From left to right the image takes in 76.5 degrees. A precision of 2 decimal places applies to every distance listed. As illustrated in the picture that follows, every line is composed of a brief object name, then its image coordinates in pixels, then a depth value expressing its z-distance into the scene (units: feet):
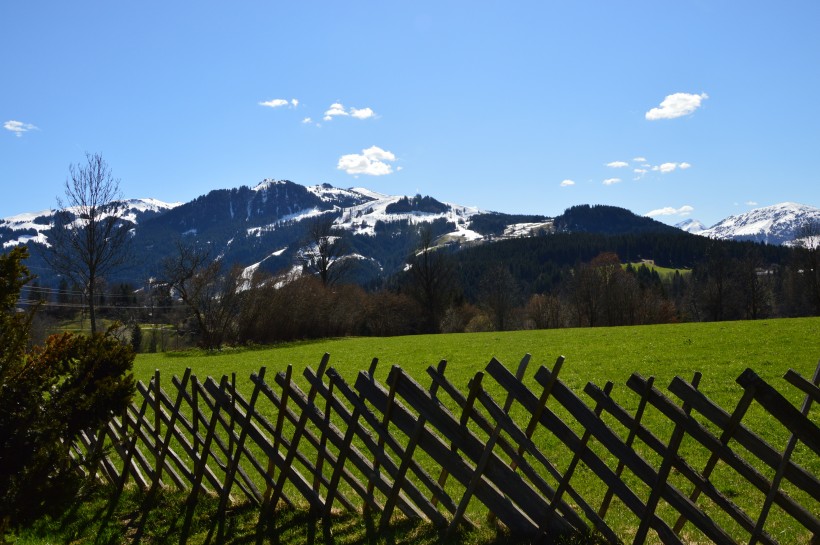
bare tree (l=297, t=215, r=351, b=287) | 204.99
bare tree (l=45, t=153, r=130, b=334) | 90.99
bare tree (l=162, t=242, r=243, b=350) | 142.82
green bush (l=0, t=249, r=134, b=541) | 13.41
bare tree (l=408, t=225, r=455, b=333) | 207.21
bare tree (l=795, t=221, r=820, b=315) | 179.42
